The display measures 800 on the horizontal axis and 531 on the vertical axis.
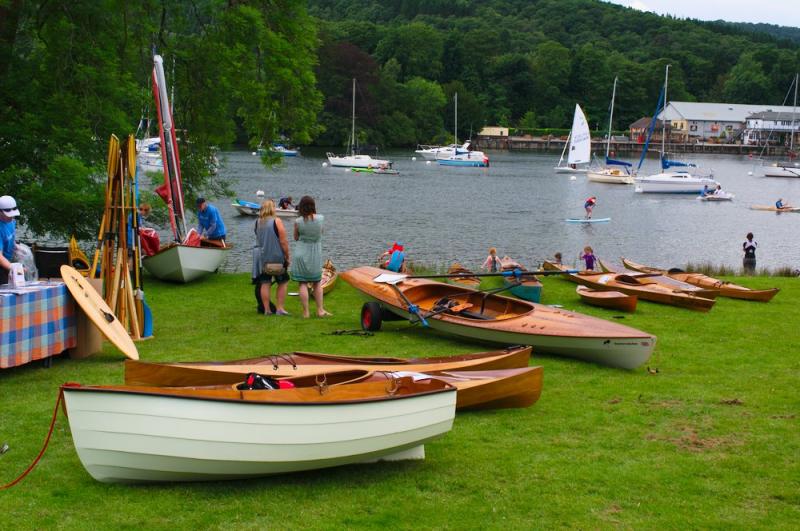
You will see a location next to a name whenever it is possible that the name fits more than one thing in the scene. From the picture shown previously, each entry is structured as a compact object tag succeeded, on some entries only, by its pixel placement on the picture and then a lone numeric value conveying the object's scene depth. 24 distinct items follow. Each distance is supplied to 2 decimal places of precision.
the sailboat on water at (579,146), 92.12
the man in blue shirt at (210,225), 20.19
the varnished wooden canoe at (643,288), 17.39
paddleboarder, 50.16
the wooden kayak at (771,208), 60.69
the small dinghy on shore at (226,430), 6.88
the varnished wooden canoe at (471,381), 8.99
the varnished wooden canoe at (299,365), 9.00
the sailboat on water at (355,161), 91.00
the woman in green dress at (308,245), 14.25
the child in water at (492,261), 20.58
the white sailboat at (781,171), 101.75
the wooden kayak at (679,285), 18.14
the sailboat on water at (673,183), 76.81
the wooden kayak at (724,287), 18.61
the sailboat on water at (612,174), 86.19
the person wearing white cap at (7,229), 11.39
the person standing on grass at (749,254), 29.16
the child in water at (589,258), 22.69
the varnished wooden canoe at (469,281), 18.27
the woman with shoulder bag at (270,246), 14.54
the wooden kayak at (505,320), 11.99
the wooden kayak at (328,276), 18.66
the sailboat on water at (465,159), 106.94
